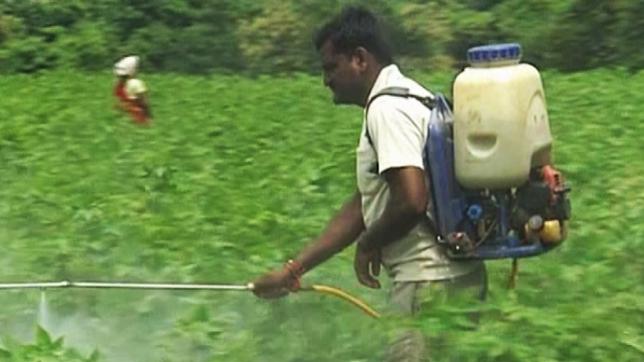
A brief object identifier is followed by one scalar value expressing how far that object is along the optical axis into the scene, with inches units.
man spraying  206.5
